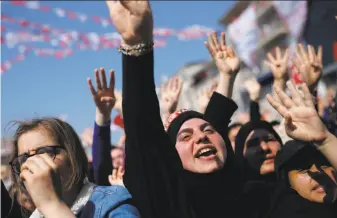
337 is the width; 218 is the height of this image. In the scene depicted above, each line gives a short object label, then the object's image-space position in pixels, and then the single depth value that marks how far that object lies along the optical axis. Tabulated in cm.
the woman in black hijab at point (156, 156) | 165
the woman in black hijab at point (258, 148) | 348
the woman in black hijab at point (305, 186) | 241
